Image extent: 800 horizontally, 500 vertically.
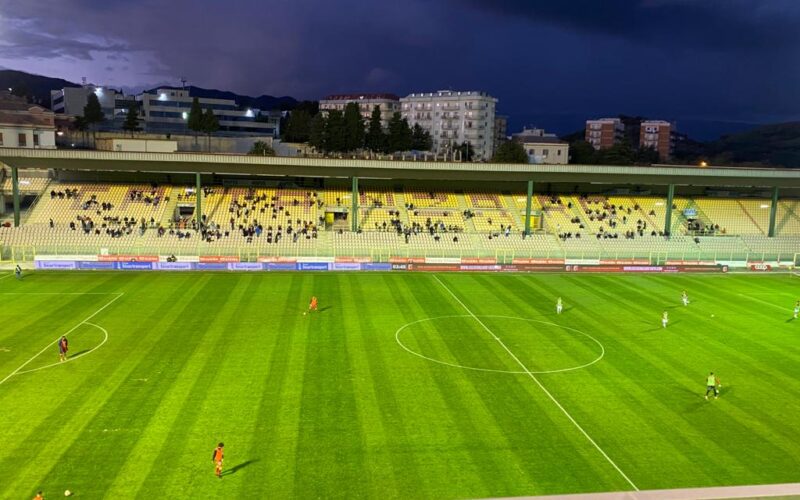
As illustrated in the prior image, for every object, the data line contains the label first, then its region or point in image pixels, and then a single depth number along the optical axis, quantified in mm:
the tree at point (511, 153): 100875
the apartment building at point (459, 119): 152500
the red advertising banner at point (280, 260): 49781
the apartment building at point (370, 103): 171000
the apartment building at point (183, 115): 136000
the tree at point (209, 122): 86875
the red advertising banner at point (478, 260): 51438
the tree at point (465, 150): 136500
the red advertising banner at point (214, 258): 49094
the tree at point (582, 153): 119644
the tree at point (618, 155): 112125
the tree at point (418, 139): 120312
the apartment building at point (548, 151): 113000
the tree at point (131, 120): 94688
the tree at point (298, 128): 114250
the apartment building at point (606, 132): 196250
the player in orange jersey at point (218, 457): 17059
